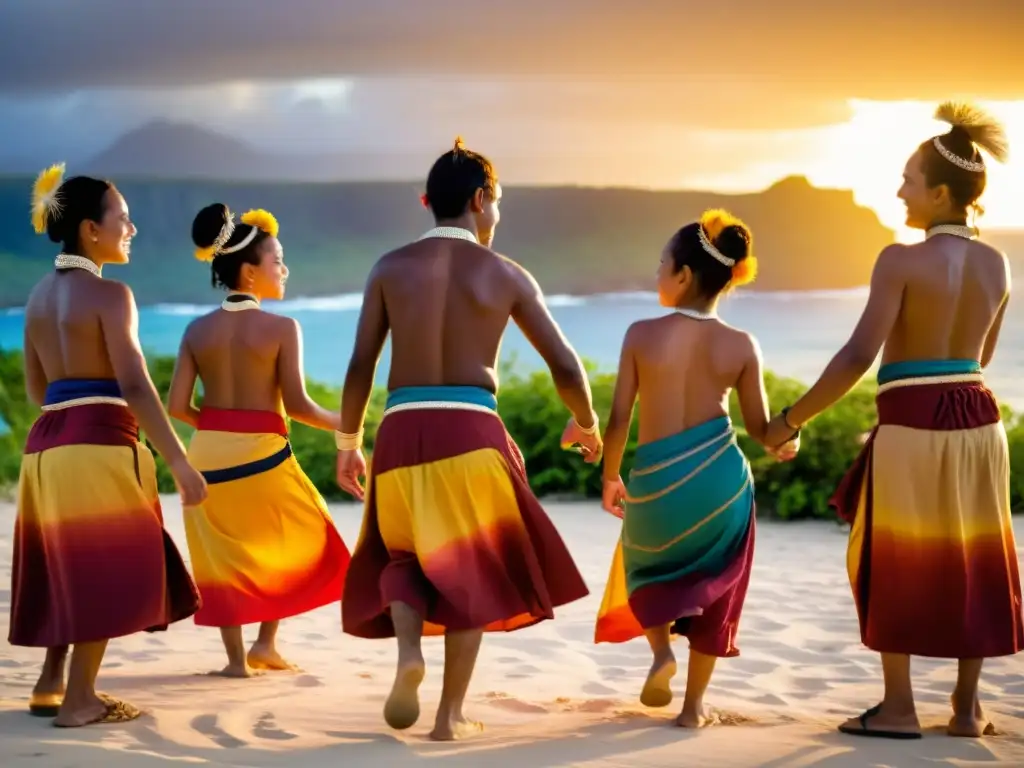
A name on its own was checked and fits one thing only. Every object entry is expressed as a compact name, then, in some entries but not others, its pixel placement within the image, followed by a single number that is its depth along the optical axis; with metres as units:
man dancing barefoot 4.00
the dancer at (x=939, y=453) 4.15
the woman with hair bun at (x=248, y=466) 4.94
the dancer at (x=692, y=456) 4.21
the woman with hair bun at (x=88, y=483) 4.15
